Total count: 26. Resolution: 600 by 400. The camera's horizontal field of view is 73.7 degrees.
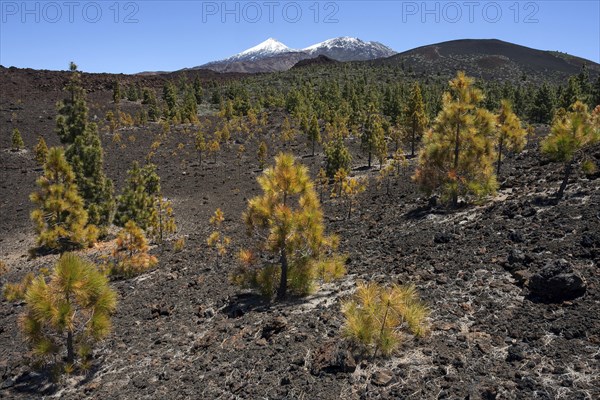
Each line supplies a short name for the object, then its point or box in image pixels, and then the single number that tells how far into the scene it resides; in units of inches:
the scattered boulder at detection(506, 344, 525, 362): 264.8
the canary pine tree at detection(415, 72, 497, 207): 663.1
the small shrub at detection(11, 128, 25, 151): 1946.4
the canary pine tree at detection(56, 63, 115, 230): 1001.5
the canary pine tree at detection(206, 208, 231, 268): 703.4
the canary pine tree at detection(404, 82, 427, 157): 1681.8
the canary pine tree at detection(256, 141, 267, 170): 1839.3
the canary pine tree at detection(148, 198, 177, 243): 932.0
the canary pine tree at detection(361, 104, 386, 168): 1593.3
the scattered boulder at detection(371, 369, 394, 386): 265.5
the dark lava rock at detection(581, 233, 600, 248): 382.3
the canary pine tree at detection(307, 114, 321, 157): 1990.7
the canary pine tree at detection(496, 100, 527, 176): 856.2
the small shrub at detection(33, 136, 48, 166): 1730.9
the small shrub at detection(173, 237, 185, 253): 823.1
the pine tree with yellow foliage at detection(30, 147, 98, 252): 592.7
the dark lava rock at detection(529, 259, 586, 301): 316.5
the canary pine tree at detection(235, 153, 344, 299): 404.5
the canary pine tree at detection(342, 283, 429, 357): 290.5
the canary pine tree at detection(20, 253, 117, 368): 334.0
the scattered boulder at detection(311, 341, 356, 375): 282.4
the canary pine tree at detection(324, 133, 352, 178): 1406.3
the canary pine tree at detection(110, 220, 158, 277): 703.7
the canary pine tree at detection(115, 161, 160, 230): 1033.8
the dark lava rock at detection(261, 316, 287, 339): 357.4
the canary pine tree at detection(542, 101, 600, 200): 509.0
